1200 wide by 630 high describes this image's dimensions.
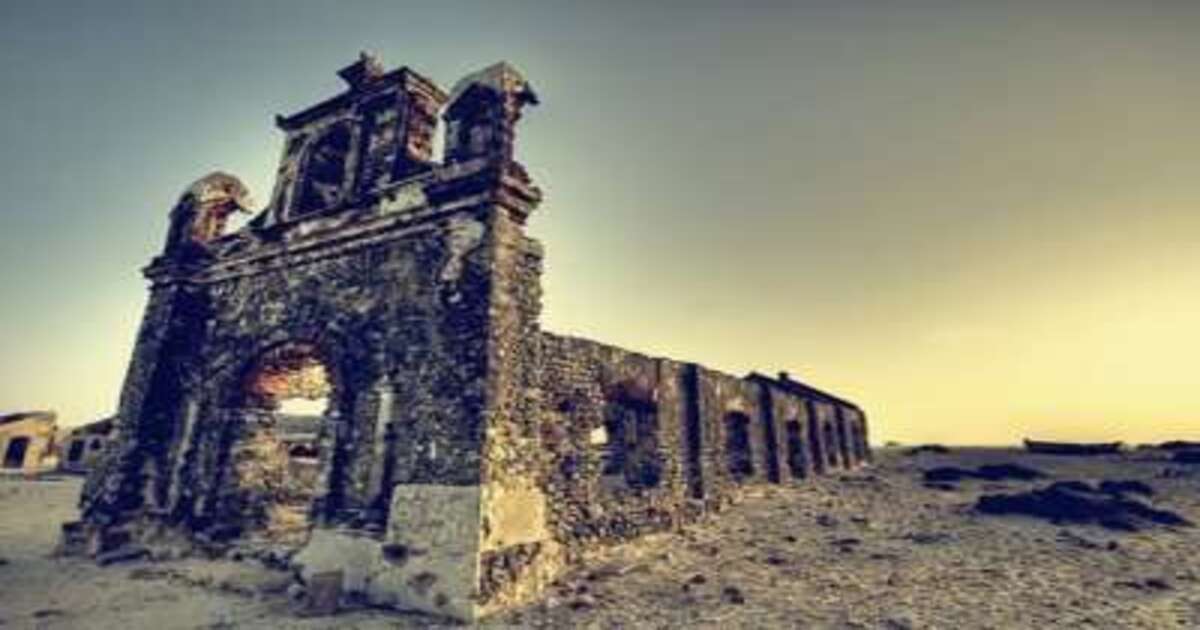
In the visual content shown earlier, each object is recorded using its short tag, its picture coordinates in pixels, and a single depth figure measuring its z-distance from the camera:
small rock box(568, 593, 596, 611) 6.10
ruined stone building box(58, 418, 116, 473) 26.27
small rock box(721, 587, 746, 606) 6.32
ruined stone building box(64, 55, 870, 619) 6.37
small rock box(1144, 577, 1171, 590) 6.50
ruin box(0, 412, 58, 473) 26.80
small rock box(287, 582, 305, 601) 6.44
